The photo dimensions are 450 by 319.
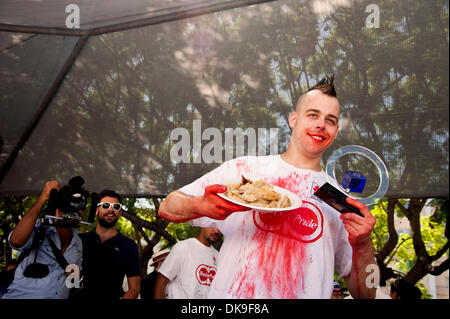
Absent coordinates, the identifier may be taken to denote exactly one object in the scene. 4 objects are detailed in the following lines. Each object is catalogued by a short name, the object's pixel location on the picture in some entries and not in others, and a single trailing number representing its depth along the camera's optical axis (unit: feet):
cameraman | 7.34
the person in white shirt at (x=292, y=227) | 5.94
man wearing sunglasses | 7.90
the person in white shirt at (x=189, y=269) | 8.36
